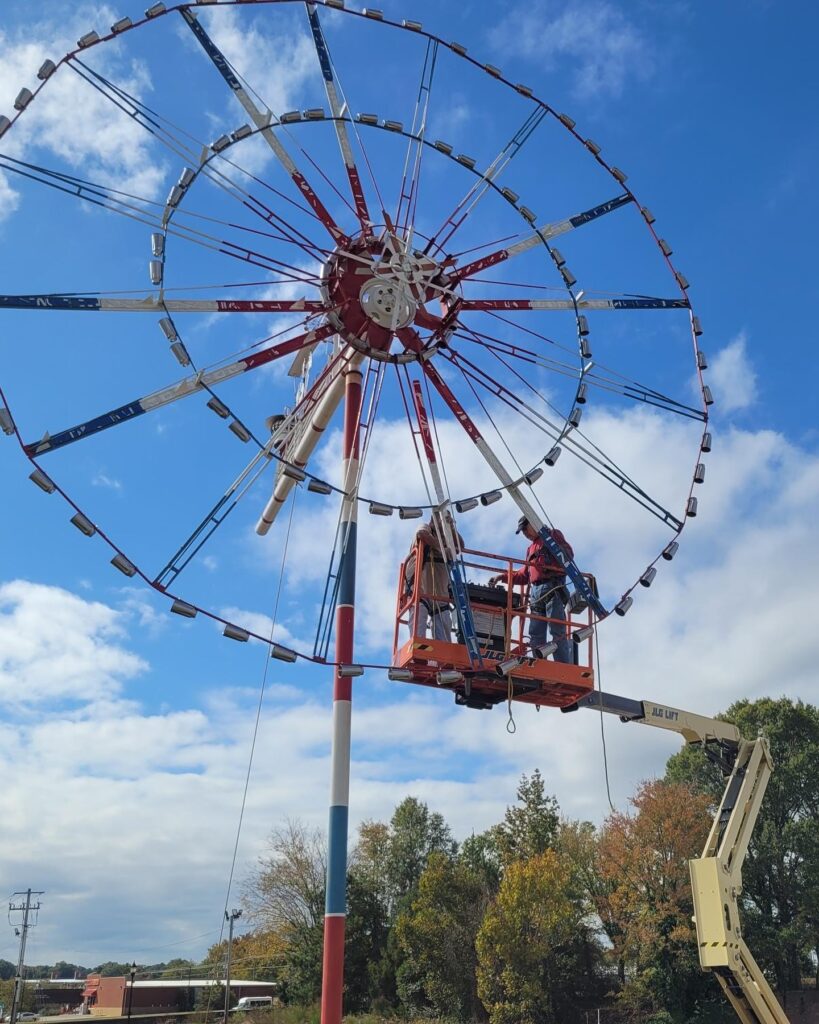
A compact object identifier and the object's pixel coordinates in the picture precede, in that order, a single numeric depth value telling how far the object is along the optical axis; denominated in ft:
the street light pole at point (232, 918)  172.76
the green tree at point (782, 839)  144.97
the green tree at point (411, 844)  185.47
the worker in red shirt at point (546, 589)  50.85
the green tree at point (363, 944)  149.38
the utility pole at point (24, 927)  204.09
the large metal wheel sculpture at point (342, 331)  46.32
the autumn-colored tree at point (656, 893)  128.26
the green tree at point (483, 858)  156.87
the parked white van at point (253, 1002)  196.53
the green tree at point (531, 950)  129.49
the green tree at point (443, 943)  138.00
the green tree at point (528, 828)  158.81
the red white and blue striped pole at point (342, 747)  43.24
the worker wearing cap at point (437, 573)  49.90
